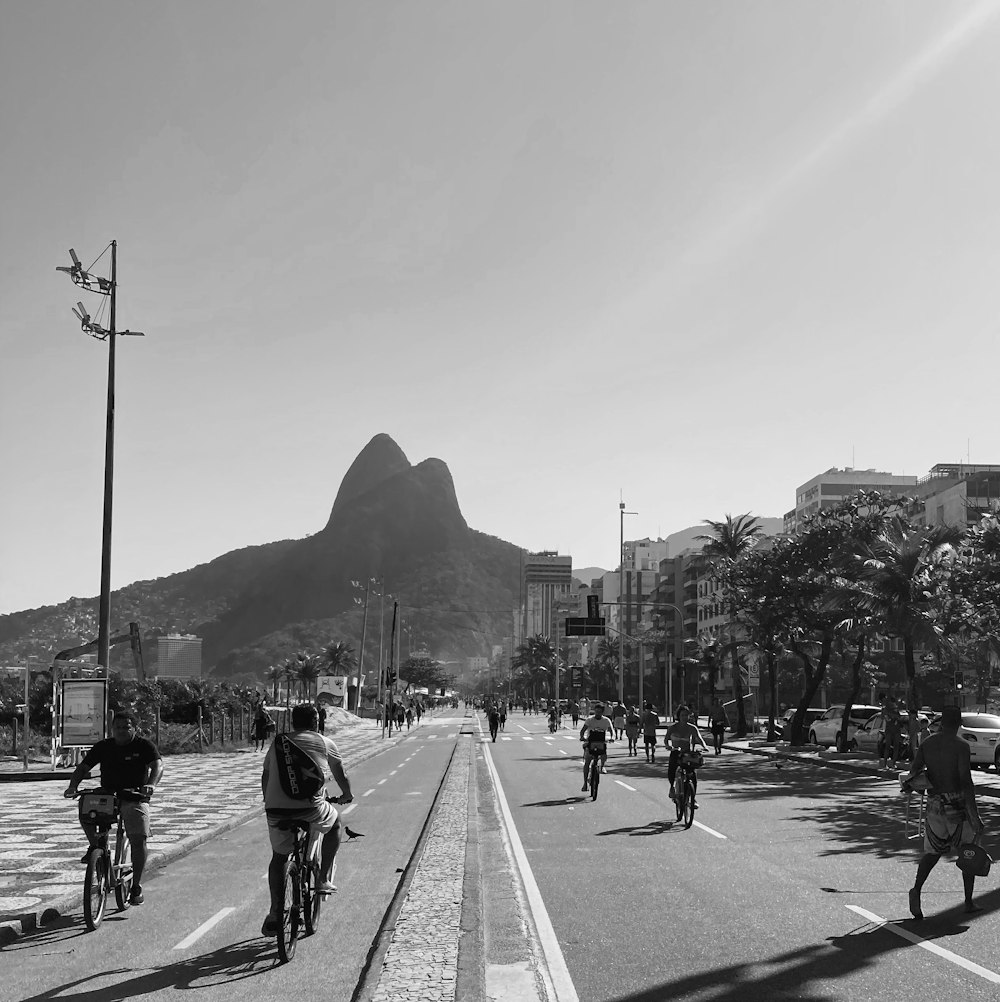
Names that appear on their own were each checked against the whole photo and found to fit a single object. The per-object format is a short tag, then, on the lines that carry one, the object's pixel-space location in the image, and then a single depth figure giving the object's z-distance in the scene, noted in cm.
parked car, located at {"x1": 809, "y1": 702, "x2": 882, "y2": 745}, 4262
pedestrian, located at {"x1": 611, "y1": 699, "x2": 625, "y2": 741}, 4998
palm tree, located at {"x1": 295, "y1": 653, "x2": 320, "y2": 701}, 14996
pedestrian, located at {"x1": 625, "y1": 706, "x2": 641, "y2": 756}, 3744
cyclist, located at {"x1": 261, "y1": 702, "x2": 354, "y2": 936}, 805
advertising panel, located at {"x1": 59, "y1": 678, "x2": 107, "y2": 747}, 2520
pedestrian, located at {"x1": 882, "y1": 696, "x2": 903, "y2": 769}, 3062
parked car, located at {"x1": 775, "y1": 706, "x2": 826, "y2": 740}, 5268
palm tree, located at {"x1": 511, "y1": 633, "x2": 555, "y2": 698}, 16095
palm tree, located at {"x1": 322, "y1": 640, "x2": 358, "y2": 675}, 15995
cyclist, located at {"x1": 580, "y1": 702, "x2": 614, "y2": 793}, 2184
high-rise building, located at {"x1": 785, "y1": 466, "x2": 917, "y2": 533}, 13012
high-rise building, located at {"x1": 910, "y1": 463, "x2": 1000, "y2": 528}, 8656
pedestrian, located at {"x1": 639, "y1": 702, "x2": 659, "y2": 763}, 3459
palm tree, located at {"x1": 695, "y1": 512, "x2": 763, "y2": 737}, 5600
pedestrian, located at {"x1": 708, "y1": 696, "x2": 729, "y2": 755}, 4141
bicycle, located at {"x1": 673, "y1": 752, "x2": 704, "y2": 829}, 1723
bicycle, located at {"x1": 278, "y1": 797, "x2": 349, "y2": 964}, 801
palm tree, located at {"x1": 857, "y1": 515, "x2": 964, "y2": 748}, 3262
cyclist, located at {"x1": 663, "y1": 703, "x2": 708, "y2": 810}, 1764
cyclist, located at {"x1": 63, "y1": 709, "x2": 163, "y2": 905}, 1008
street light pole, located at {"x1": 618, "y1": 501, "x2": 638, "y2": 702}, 9110
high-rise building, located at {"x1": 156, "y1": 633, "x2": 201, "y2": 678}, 16062
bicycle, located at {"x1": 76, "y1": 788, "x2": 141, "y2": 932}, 937
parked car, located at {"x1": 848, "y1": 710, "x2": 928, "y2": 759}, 3891
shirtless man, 961
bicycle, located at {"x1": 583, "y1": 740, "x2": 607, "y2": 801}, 2177
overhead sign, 4706
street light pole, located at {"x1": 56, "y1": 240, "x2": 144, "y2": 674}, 2700
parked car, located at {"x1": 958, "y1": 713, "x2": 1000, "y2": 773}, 3206
